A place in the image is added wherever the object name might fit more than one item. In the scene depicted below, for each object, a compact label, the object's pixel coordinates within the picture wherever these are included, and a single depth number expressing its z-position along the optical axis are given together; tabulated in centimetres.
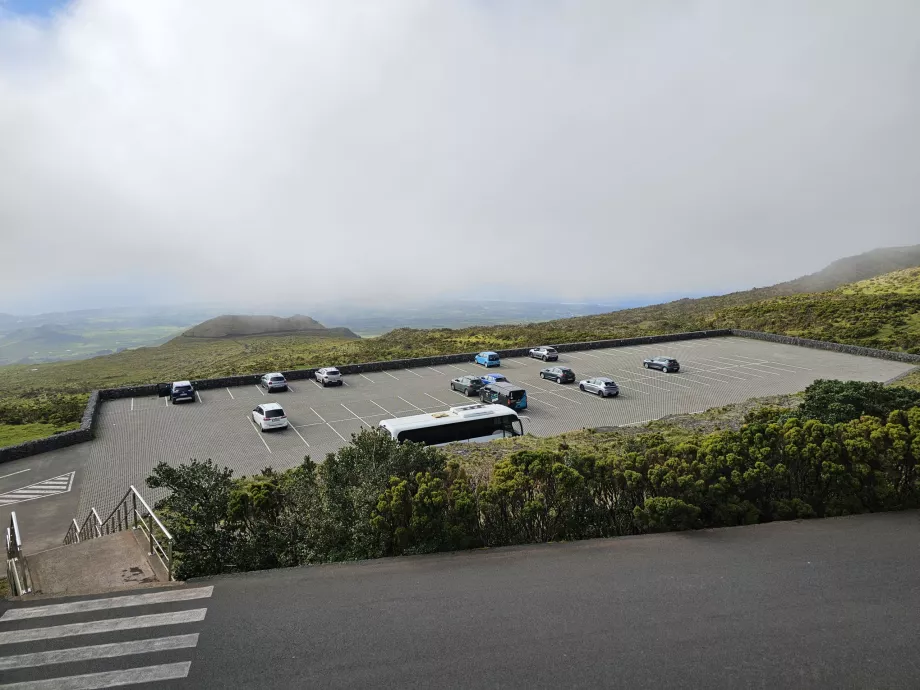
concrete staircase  865
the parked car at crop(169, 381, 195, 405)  3066
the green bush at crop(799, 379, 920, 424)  1598
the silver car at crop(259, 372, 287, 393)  3278
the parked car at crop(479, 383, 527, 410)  2738
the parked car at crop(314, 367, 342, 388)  3453
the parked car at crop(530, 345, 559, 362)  4094
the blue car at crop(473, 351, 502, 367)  3931
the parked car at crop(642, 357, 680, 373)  3622
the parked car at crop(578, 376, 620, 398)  3019
